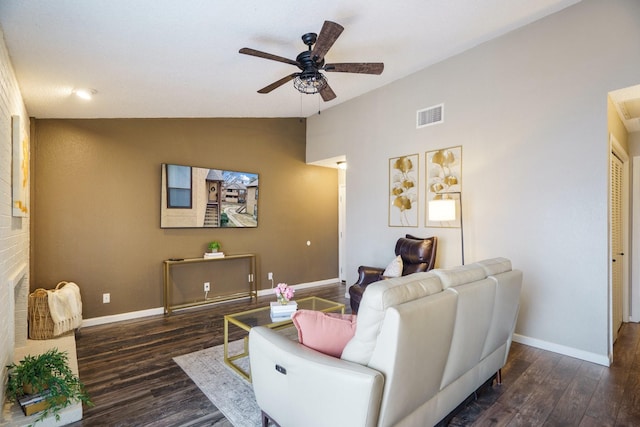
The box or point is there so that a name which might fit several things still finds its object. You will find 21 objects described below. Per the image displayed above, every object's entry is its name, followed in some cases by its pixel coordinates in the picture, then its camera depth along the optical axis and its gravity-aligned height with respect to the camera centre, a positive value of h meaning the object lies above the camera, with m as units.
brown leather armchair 3.91 -0.54
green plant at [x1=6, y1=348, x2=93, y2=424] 2.08 -1.06
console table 4.40 -0.91
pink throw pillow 1.75 -0.61
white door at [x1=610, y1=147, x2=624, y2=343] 3.26 -0.29
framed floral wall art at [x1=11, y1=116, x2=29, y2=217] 2.44 +0.38
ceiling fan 2.47 +1.24
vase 3.06 -0.78
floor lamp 3.60 +0.07
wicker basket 3.23 -0.99
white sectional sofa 1.42 -0.69
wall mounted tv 4.54 +0.27
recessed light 3.06 +1.16
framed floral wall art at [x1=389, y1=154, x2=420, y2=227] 4.38 +0.33
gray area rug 2.19 -1.29
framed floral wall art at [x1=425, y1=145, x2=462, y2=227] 3.94 +0.47
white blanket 3.31 -0.94
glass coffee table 2.76 -0.92
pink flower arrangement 3.04 -0.71
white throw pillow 3.92 -0.64
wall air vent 4.12 +1.26
